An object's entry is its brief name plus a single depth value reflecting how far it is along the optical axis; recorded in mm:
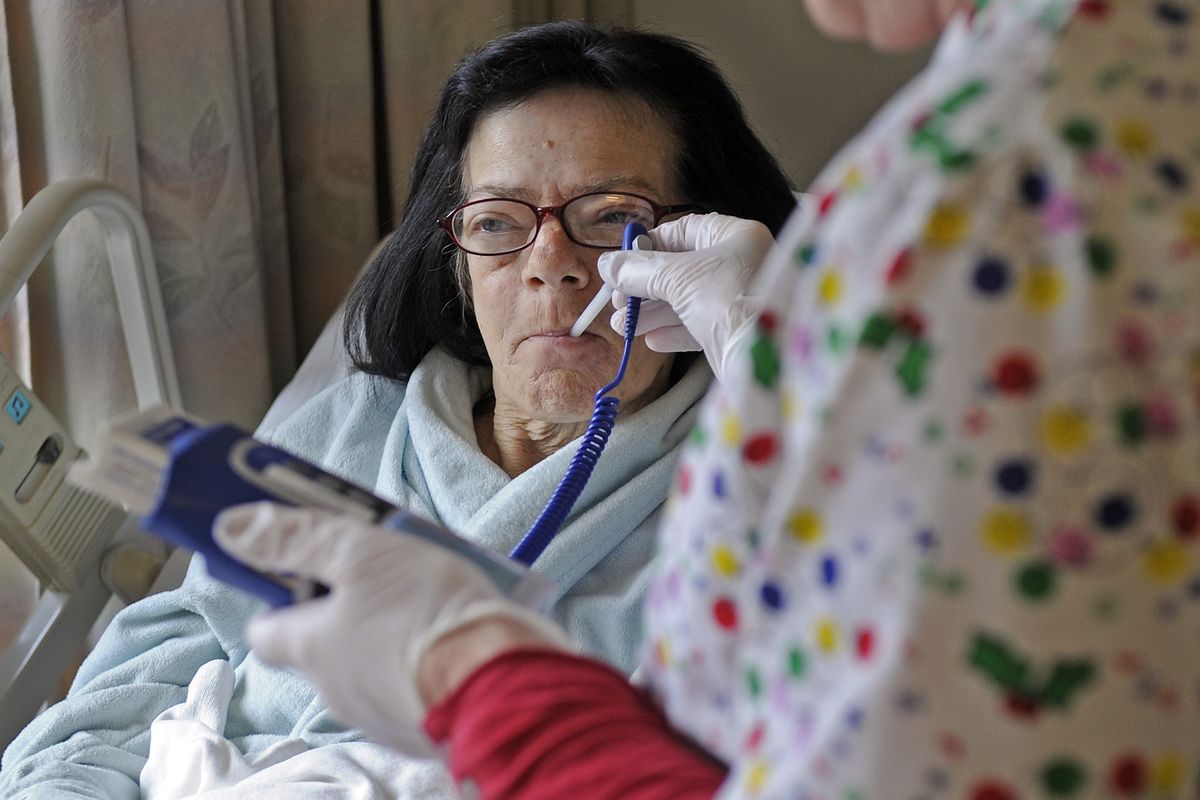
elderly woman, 1850
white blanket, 1766
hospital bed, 1914
